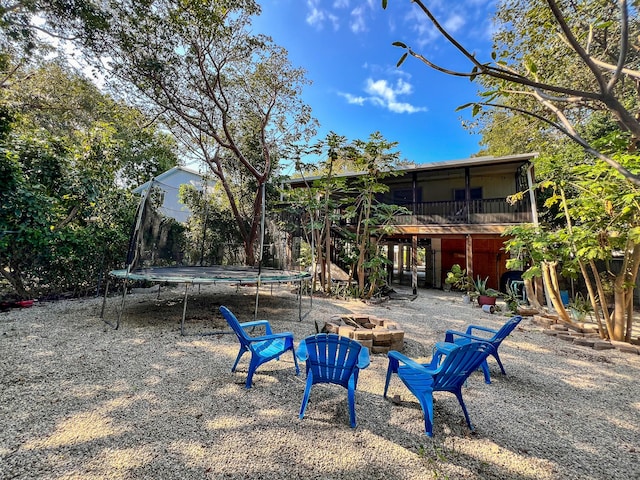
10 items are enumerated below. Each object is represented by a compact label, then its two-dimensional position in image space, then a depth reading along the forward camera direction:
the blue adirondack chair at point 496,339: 3.63
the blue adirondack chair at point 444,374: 2.50
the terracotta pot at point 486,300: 8.26
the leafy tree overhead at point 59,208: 5.77
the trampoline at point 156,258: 5.44
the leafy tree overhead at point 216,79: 7.99
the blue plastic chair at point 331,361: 2.64
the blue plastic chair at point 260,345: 3.19
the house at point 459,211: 10.70
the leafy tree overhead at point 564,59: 1.42
